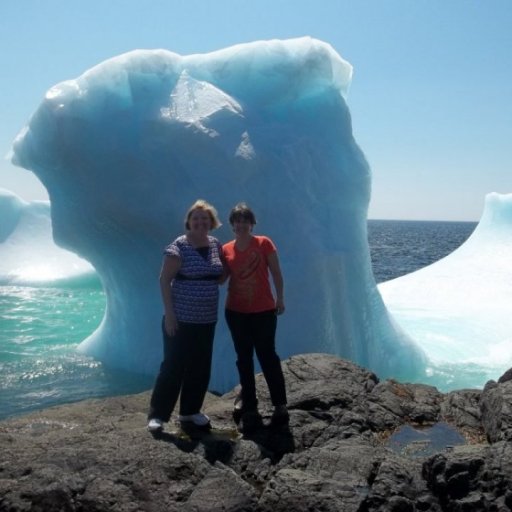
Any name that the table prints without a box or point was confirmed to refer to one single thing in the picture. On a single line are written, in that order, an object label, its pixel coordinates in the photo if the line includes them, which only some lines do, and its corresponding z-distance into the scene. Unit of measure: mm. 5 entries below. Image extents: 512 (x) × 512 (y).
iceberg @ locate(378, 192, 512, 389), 8297
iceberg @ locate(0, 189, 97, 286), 16984
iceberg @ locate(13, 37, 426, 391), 6785
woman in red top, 3418
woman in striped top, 3234
